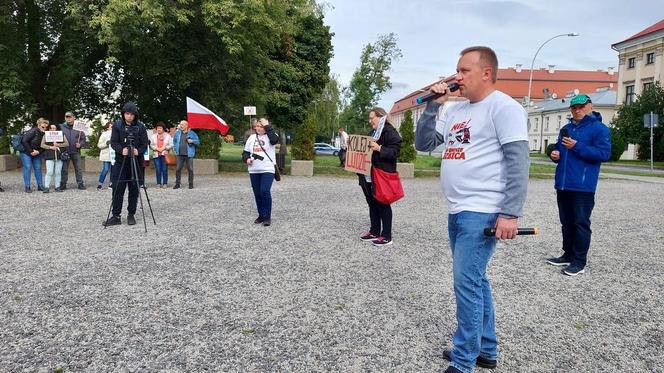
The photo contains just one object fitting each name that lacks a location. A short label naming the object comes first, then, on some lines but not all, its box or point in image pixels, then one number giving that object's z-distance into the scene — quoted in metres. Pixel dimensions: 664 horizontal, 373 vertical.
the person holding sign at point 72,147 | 12.05
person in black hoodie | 7.72
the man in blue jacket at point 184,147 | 13.41
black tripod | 7.71
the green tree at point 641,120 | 40.34
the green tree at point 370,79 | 52.06
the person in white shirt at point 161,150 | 13.51
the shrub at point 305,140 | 18.50
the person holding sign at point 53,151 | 11.48
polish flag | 12.17
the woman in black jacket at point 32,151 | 11.38
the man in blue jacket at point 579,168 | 5.19
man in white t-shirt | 2.66
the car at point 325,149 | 46.38
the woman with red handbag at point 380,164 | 6.29
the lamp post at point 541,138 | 72.56
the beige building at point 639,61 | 48.22
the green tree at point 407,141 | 18.72
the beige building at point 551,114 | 62.62
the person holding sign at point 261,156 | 7.76
